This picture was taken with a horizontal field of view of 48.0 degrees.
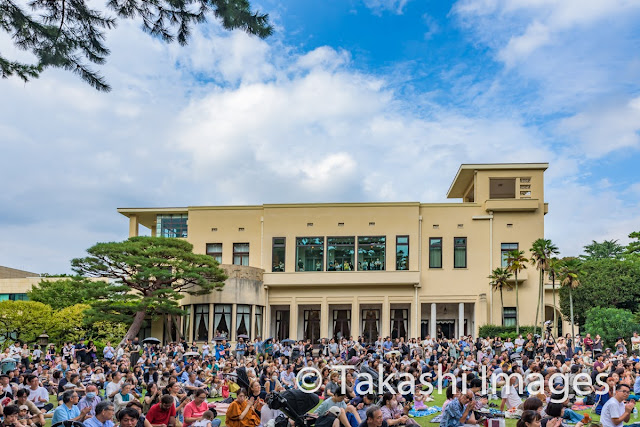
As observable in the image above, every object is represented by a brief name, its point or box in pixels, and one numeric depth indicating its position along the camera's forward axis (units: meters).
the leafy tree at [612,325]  36.31
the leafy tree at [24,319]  41.72
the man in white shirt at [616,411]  12.34
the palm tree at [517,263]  42.59
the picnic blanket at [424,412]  18.32
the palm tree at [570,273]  40.47
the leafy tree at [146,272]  39.22
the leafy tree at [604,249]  74.69
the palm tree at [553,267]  40.84
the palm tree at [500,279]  43.72
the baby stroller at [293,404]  13.05
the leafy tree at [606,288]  42.31
